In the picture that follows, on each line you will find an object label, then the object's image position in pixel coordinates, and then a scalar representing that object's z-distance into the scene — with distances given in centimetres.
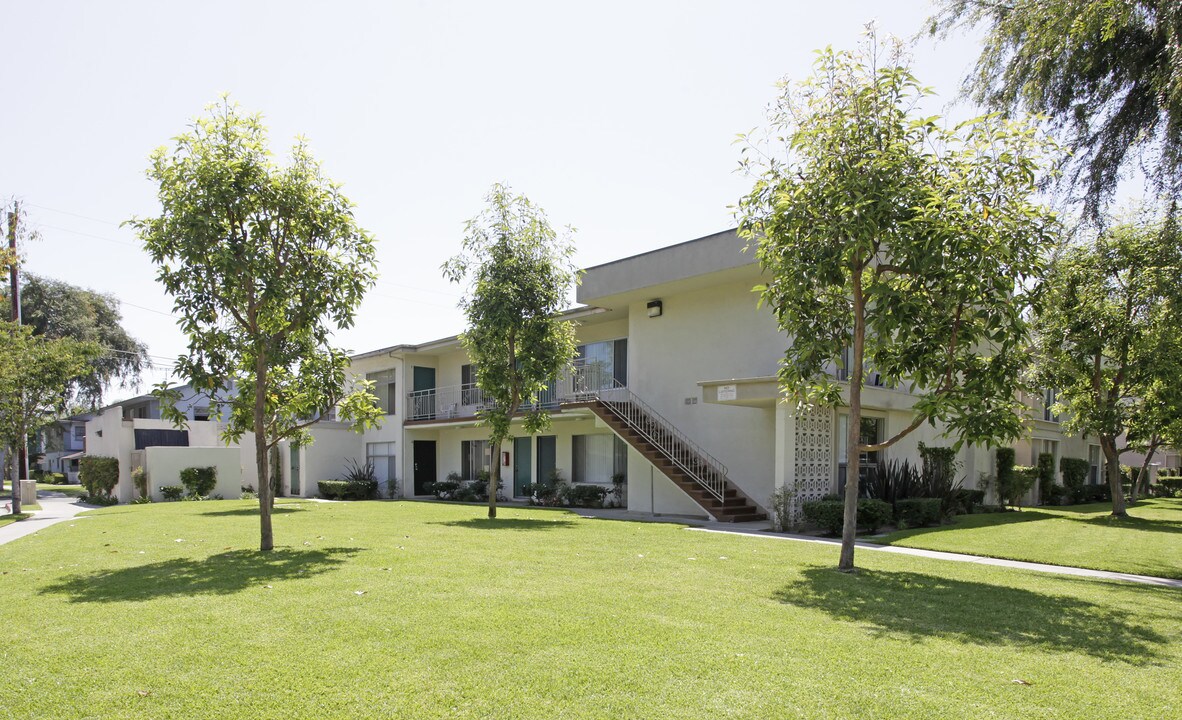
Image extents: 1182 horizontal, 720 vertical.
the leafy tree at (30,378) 1983
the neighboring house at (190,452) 2672
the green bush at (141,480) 2648
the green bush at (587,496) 2272
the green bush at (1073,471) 2919
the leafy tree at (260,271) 1009
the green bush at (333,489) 2859
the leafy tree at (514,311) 1723
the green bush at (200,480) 2670
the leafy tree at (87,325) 3762
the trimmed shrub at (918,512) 1662
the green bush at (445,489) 2750
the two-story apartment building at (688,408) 1772
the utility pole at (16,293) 2528
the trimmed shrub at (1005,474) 2361
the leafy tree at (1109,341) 1716
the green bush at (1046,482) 2720
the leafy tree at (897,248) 872
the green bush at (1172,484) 3669
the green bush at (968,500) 2038
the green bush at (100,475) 2742
